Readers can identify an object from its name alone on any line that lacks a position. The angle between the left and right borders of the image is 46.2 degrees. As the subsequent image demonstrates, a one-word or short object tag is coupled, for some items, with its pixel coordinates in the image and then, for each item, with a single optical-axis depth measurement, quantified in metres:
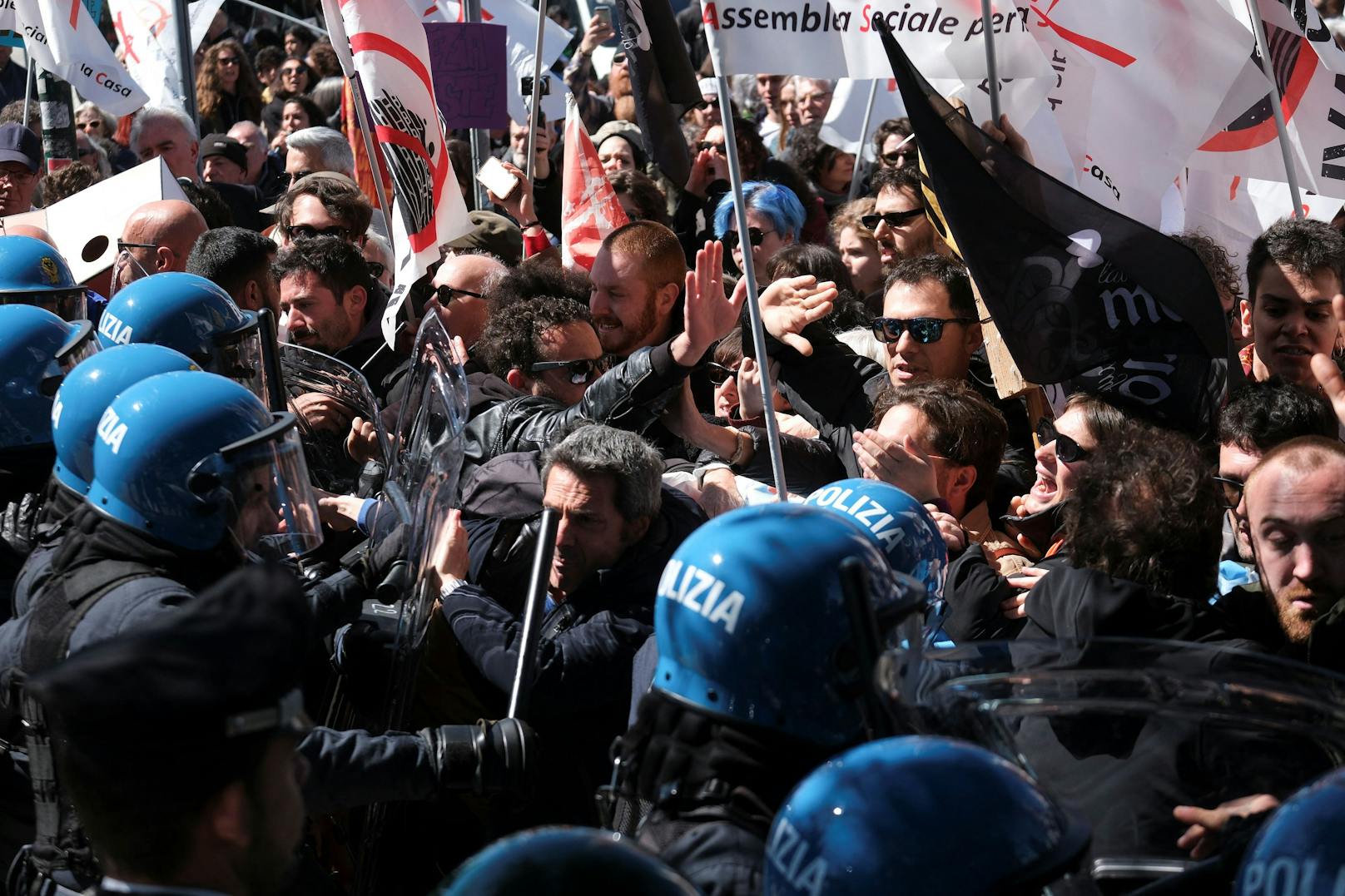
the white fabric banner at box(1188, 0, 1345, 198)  6.34
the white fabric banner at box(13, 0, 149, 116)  9.33
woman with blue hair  7.41
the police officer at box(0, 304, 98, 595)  4.39
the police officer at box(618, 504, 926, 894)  2.51
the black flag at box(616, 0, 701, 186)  5.81
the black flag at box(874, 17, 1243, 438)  4.66
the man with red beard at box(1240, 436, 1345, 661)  3.36
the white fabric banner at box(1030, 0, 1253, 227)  5.81
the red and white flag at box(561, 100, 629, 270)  7.64
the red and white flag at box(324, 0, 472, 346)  6.34
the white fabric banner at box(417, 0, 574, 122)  10.20
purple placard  8.02
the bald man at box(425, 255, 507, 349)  6.50
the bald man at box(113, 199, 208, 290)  6.62
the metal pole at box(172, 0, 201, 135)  10.33
